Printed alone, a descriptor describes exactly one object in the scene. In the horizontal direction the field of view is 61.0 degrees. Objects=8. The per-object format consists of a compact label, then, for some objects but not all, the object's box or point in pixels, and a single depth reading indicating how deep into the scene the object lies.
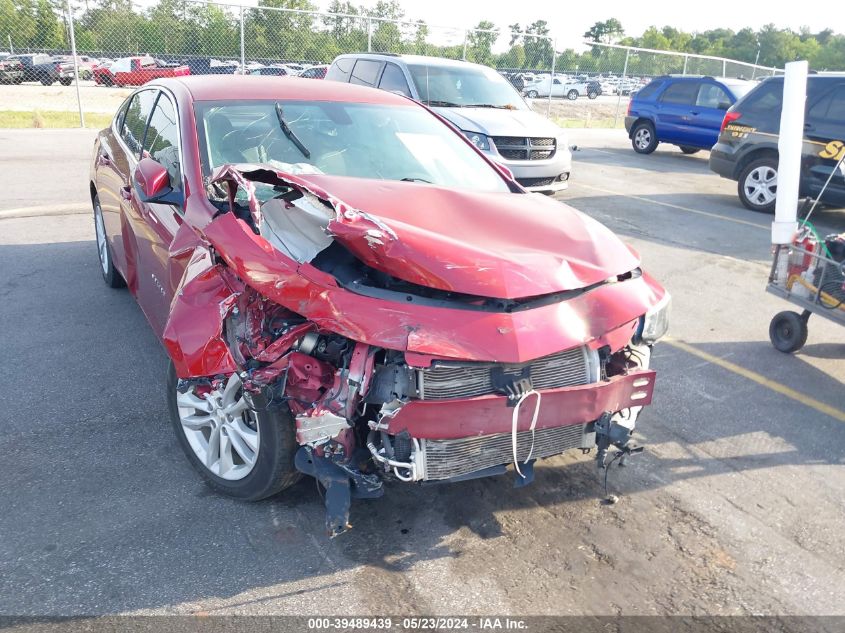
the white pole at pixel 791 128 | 4.80
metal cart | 4.90
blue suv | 15.23
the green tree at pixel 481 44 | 20.02
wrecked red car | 2.76
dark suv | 9.54
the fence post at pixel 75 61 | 14.25
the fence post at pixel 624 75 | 24.08
